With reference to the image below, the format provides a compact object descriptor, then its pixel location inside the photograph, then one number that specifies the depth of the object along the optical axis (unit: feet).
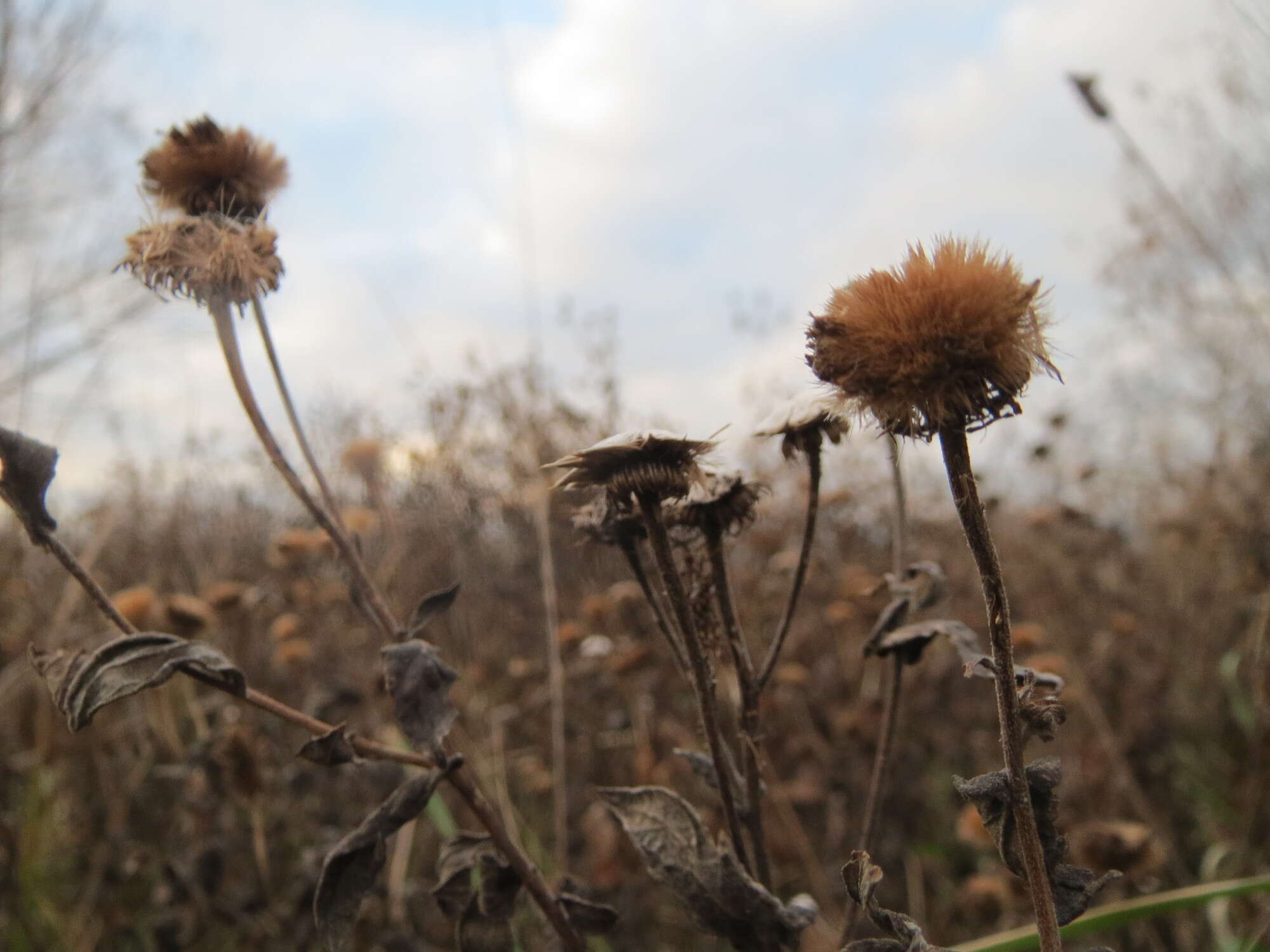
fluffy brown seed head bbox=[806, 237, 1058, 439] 0.42
